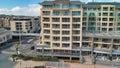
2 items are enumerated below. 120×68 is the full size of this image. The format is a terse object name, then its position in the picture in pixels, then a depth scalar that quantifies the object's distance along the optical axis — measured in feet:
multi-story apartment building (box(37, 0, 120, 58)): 94.80
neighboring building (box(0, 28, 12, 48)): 120.94
